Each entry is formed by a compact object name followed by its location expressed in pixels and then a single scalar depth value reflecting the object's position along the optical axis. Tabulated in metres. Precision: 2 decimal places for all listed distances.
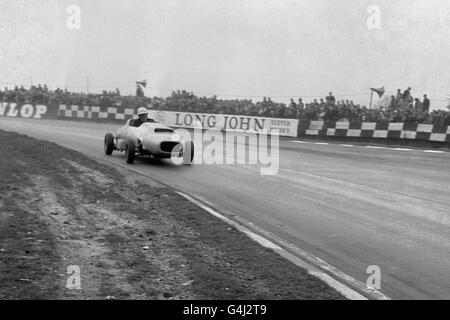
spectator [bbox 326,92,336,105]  20.58
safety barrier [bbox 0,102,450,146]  17.45
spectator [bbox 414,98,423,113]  18.16
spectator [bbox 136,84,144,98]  29.00
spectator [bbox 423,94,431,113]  17.80
